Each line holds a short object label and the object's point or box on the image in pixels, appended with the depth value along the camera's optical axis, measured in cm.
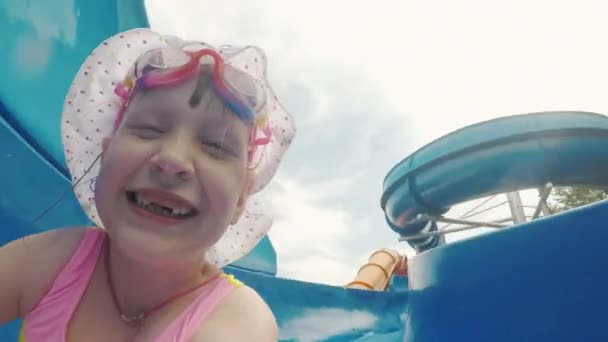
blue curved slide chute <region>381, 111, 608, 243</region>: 307
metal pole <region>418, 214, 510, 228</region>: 366
